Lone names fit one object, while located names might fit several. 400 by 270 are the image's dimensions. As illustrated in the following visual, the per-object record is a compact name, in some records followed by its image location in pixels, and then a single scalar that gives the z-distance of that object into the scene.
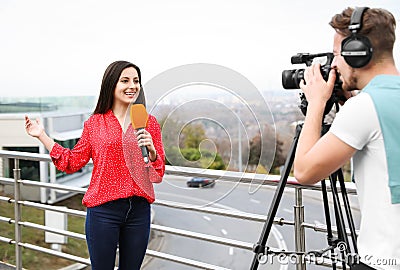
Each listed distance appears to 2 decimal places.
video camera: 1.04
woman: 1.58
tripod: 1.20
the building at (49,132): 13.64
